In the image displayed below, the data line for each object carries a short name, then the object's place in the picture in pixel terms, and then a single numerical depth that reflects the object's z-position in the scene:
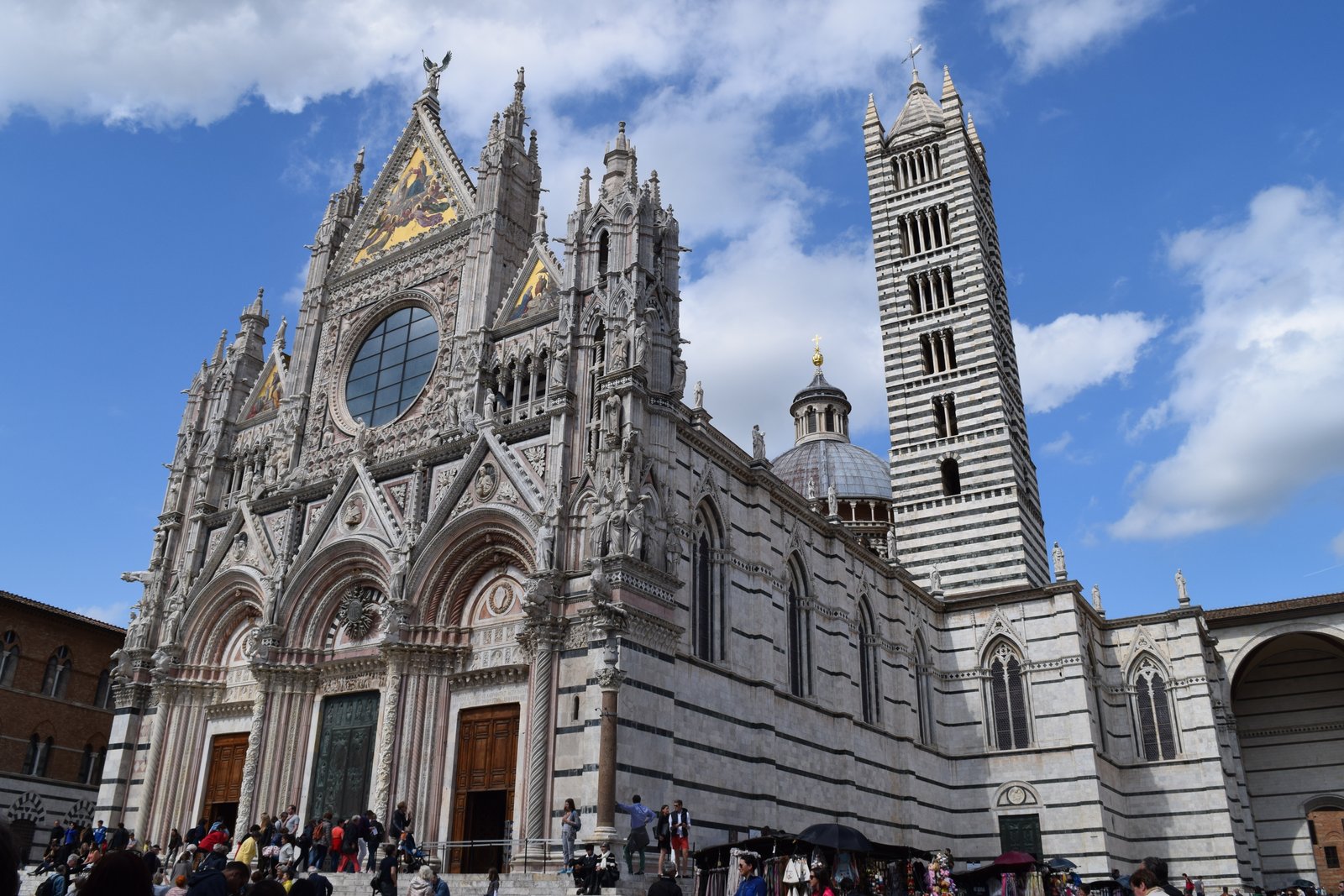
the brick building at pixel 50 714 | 29.89
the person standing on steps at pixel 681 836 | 17.98
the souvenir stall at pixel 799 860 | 16.23
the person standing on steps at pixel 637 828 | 17.36
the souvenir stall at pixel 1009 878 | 21.03
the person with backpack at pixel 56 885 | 14.23
